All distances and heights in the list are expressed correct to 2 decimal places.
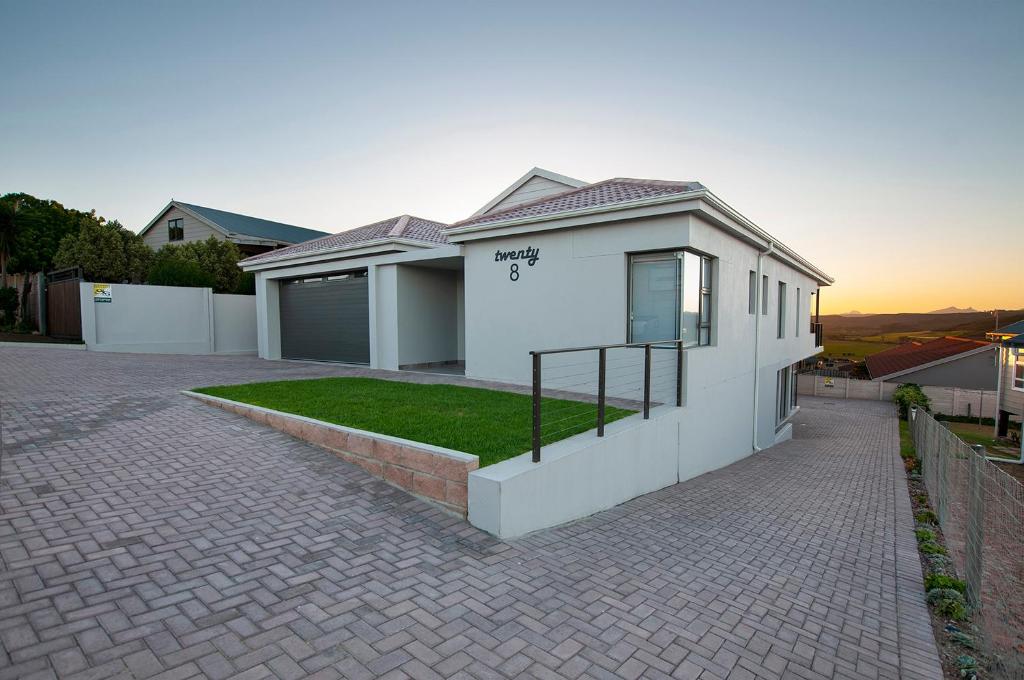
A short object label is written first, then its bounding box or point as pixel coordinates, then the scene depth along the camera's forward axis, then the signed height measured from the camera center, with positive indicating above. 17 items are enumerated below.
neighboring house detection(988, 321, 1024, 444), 22.44 -2.88
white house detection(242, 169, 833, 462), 9.00 +0.59
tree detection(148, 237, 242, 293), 22.61 +2.71
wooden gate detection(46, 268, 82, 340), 17.36 +0.38
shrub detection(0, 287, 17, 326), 21.96 +0.44
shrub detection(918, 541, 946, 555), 5.72 -2.76
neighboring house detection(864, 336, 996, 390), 32.19 -3.37
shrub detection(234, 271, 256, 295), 22.09 +1.39
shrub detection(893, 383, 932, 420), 27.06 -4.65
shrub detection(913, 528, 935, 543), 6.38 -2.89
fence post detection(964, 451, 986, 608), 4.10 -1.88
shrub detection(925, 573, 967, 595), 4.36 -2.41
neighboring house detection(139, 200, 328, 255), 28.06 +5.23
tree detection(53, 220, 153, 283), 20.11 +2.58
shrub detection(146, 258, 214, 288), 19.14 +1.63
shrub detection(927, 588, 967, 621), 3.93 -2.37
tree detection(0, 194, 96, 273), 26.41 +5.04
